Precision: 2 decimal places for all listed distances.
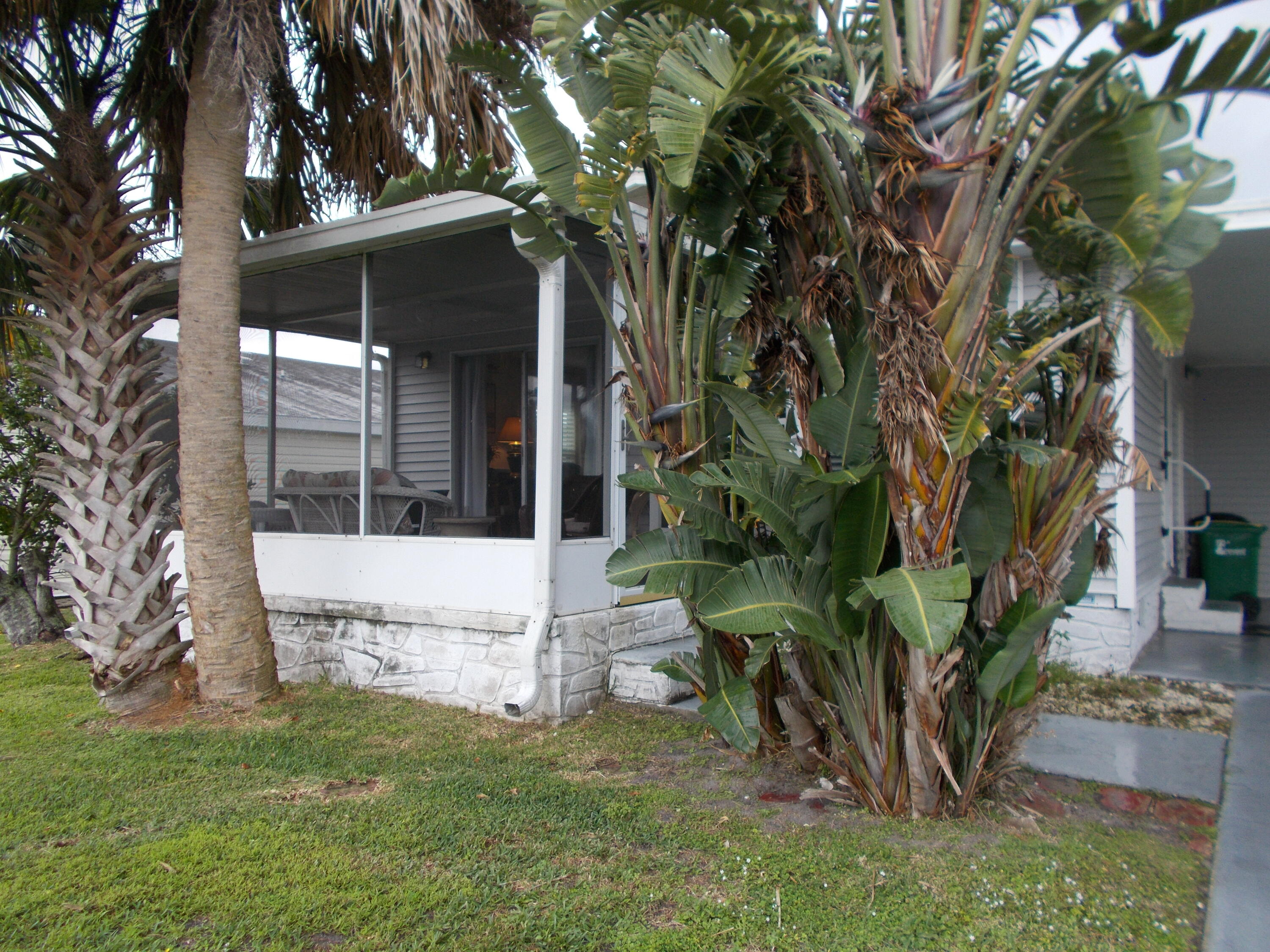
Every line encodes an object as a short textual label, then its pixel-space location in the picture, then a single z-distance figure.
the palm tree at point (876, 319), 3.18
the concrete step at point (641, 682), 5.58
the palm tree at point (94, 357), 5.45
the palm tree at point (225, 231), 5.20
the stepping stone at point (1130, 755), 4.15
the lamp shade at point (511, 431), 9.34
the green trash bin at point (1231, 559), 8.83
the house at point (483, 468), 5.50
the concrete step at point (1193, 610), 7.91
